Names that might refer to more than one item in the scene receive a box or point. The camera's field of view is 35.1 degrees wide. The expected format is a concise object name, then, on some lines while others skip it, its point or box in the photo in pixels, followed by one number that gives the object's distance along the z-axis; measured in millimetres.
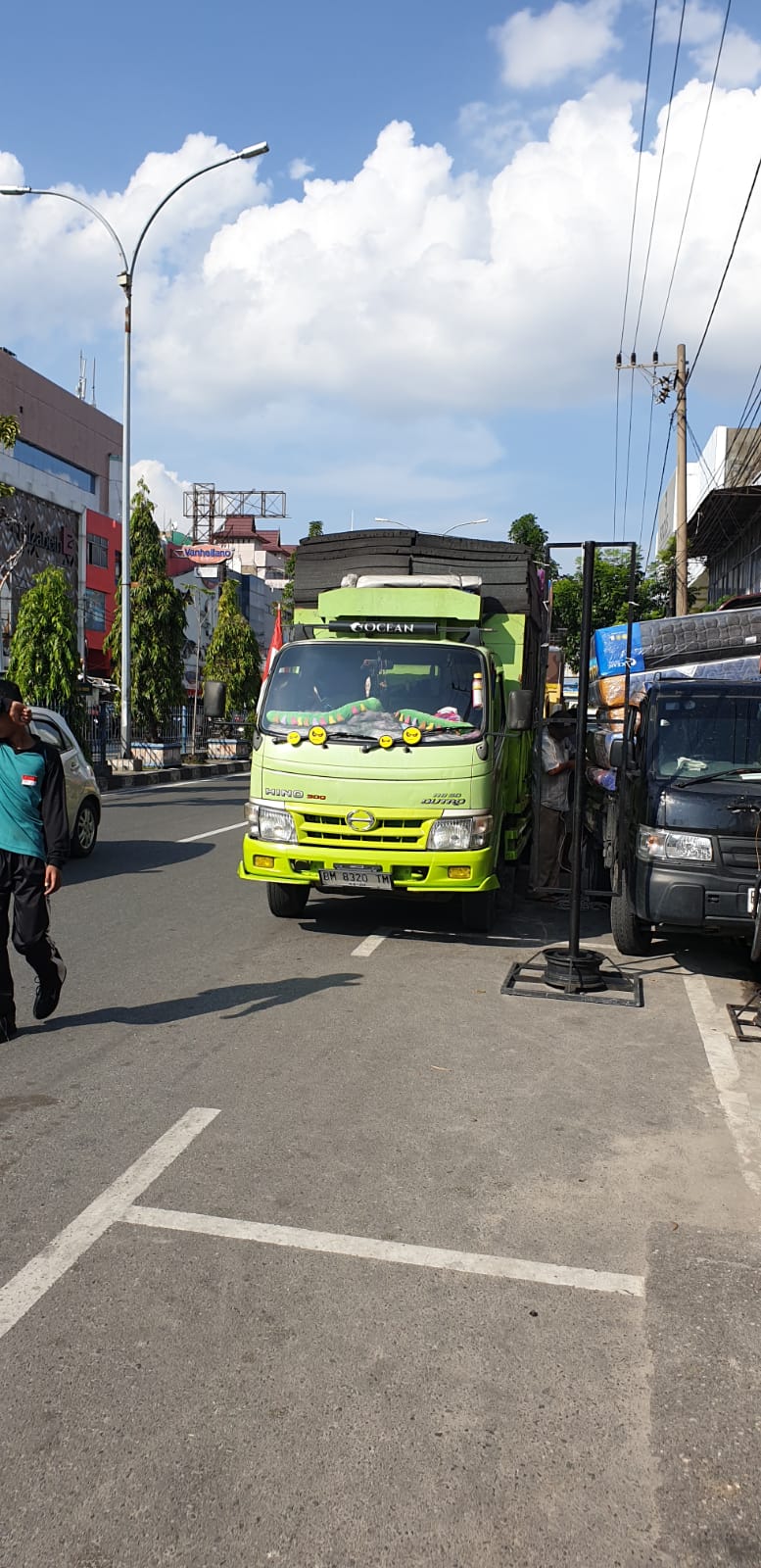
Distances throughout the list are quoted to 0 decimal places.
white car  12664
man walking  5848
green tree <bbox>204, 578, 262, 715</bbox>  46312
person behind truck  10953
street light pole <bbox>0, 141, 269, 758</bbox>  24603
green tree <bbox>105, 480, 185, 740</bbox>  35594
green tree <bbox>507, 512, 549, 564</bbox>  58469
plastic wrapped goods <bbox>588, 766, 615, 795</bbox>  10555
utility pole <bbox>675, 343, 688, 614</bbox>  27406
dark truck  7367
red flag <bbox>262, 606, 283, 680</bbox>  9400
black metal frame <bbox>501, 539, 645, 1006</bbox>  7188
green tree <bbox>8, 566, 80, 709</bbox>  22719
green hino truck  8156
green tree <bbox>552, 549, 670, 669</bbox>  43469
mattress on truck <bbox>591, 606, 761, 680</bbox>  12039
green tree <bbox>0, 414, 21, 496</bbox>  18266
